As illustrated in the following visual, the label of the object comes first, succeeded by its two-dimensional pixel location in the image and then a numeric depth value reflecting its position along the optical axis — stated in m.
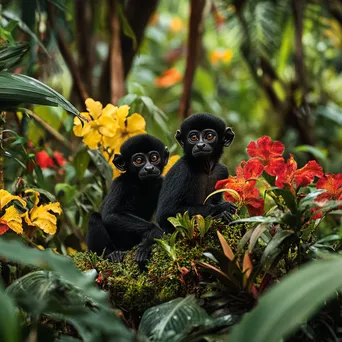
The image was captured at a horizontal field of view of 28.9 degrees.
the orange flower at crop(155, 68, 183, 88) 8.41
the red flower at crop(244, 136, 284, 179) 2.85
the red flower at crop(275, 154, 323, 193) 2.75
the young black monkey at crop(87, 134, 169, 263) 3.63
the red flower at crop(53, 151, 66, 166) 4.82
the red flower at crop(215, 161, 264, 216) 2.90
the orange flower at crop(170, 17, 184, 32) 9.27
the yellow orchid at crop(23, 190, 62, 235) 3.12
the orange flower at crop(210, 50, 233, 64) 8.33
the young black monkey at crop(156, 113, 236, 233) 3.46
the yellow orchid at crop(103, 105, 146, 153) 3.97
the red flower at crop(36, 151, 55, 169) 4.71
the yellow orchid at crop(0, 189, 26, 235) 2.90
